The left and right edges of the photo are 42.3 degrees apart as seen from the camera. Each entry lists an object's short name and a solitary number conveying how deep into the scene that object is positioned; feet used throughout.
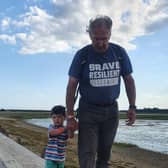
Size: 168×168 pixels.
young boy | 8.12
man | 7.30
